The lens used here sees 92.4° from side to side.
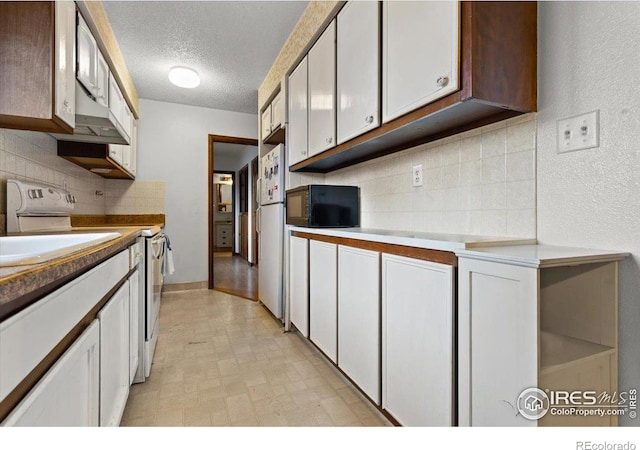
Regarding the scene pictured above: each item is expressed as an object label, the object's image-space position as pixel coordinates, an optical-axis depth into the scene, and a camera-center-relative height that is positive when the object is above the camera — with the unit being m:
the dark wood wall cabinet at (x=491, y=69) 1.01 +0.52
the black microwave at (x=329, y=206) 2.06 +0.11
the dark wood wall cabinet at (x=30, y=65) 1.27 +0.67
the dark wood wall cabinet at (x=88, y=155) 2.17 +0.50
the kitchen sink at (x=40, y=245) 0.61 -0.07
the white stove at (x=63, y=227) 1.52 -0.03
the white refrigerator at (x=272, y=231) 2.71 -0.08
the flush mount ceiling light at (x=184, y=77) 2.98 +1.44
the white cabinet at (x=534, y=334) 0.75 -0.32
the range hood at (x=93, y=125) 1.72 +0.61
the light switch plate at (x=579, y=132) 0.96 +0.29
